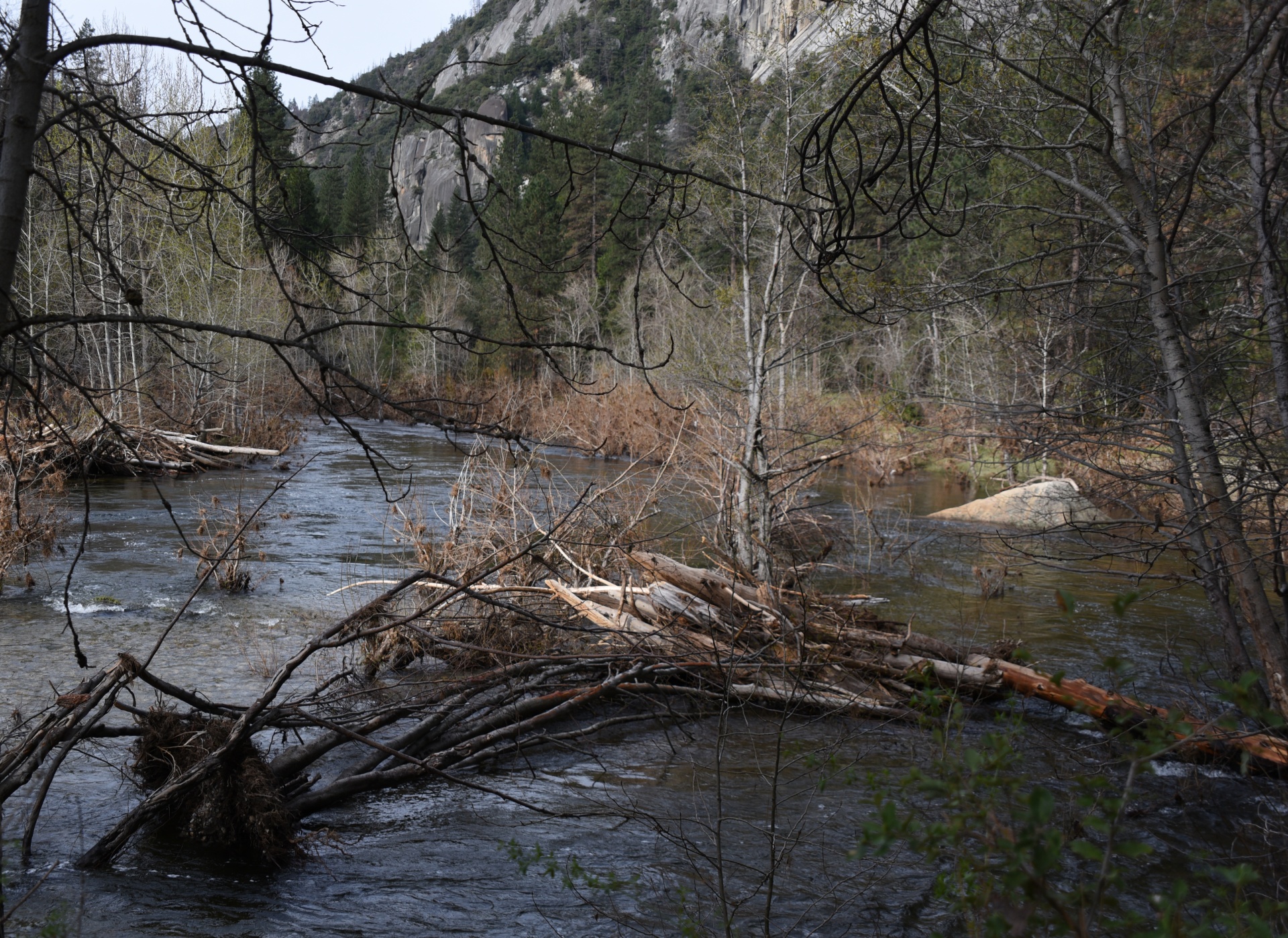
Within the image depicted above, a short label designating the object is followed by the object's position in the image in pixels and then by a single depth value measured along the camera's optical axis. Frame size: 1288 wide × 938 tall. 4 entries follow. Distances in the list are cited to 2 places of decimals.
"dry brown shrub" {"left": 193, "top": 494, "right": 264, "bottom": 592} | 10.12
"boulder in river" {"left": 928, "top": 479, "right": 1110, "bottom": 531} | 16.19
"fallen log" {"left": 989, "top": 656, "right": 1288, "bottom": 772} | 5.58
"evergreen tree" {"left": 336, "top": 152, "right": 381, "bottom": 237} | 54.91
